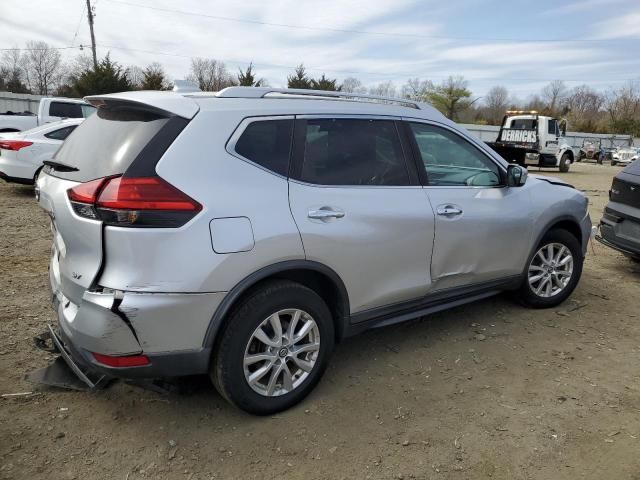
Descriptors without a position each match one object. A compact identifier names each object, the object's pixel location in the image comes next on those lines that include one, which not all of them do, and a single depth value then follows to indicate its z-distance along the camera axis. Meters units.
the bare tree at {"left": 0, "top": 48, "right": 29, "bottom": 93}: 49.75
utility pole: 30.83
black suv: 5.51
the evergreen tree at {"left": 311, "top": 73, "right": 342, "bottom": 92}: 29.22
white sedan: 9.51
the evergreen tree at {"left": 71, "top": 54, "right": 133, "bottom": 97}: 29.42
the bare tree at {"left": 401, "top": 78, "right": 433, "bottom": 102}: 71.38
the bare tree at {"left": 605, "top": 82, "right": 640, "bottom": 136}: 55.06
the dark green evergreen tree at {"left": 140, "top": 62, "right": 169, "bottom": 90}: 29.69
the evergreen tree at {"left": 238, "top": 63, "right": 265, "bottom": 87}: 26.94
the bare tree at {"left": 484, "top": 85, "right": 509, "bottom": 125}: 77.25
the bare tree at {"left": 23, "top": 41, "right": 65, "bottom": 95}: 60.97
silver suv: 2.40
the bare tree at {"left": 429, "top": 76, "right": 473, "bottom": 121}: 71.31
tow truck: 21.12
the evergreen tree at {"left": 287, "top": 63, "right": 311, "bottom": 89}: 28.75
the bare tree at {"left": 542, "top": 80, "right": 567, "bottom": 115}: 84.05
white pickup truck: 14.09
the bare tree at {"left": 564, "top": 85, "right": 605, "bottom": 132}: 78.24
